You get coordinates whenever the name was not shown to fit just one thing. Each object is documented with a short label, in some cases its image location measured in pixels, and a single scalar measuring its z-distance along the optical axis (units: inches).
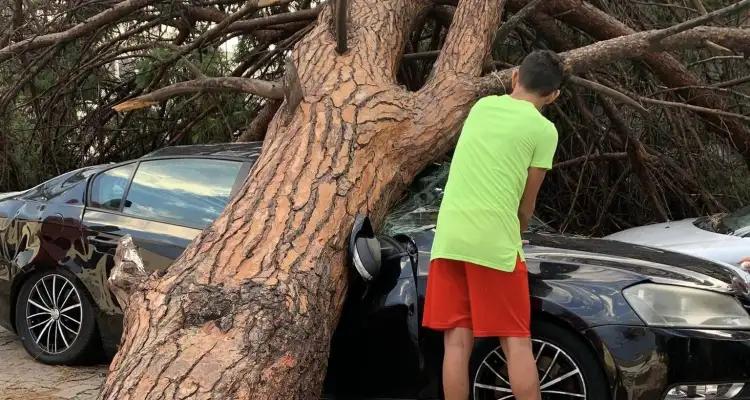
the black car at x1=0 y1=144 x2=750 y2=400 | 126.6
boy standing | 122.5
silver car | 211.3
